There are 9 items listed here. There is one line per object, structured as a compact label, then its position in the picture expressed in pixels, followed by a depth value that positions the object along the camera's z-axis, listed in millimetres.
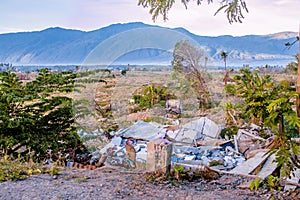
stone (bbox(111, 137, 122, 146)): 5693
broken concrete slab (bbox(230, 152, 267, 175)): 4270
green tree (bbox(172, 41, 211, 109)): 6199
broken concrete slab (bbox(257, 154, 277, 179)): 3912
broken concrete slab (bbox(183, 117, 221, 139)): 6584
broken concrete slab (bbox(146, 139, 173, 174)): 4004
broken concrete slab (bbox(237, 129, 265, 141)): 6344
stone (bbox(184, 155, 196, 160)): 5166
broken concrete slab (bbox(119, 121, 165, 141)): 6144
